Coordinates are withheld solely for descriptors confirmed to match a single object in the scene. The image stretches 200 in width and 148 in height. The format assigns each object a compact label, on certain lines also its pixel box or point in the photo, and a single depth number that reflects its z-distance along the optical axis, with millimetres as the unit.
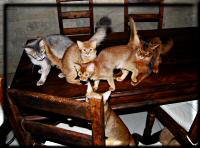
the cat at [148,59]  1873
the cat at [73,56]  1859
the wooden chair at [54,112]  1069
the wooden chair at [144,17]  2955
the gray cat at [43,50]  1889
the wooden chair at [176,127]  1727
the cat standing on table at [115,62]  1775
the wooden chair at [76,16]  2877
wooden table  1785
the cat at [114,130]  1621
